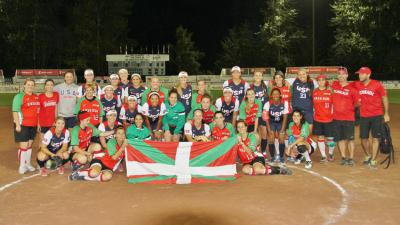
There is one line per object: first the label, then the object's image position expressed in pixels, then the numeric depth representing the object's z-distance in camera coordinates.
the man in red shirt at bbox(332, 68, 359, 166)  10.23
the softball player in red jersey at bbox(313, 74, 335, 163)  10.57
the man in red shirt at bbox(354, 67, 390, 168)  9.93
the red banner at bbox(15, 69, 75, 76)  39.66
